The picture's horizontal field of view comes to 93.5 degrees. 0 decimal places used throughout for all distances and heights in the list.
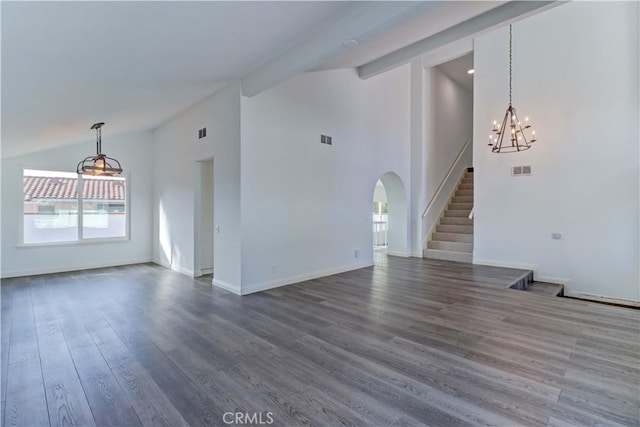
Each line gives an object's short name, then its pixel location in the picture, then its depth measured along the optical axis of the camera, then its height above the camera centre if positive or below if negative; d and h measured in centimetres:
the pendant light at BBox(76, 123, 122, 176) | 562 +85
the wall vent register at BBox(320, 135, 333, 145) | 577 +133
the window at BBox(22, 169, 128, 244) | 600 +3
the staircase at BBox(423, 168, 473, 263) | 758 -66
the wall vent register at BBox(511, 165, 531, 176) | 629 +80
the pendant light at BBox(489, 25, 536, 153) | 616 +156
